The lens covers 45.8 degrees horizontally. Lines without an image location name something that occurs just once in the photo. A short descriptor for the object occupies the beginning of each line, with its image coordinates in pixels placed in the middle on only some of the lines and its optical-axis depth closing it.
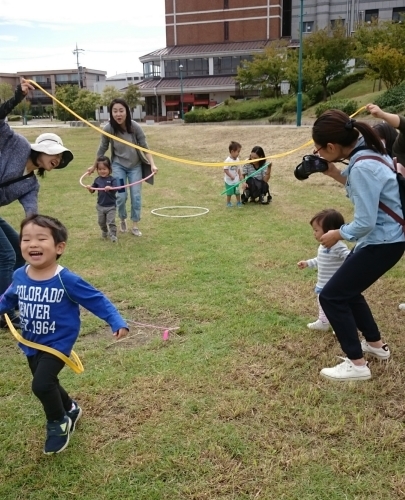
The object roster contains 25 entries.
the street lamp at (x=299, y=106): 25.67
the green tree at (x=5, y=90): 66.22
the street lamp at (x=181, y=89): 55.64
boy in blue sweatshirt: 2.59
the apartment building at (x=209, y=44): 57.84
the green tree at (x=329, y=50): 35.06
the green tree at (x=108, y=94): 55.00
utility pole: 77.19
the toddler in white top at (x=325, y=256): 3.85
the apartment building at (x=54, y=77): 93.31
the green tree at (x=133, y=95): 56.50
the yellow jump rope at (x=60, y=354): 2.63
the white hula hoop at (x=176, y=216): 8.57
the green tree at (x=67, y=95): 55.62
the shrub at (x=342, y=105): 23.11
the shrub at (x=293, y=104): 33.59
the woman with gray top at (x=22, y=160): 3.87
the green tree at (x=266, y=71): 40.12
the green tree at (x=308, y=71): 33.41
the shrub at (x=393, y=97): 21.16
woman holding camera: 2.92
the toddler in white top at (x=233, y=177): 9.10
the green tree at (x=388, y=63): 24.31
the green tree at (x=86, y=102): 53.23
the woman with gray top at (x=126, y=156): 6.64
